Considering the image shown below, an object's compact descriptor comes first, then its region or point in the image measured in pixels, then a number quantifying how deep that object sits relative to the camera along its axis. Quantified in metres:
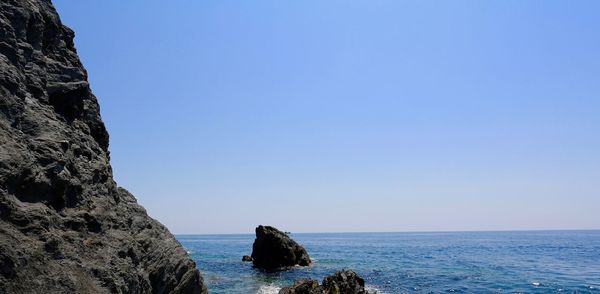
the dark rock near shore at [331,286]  22.31
